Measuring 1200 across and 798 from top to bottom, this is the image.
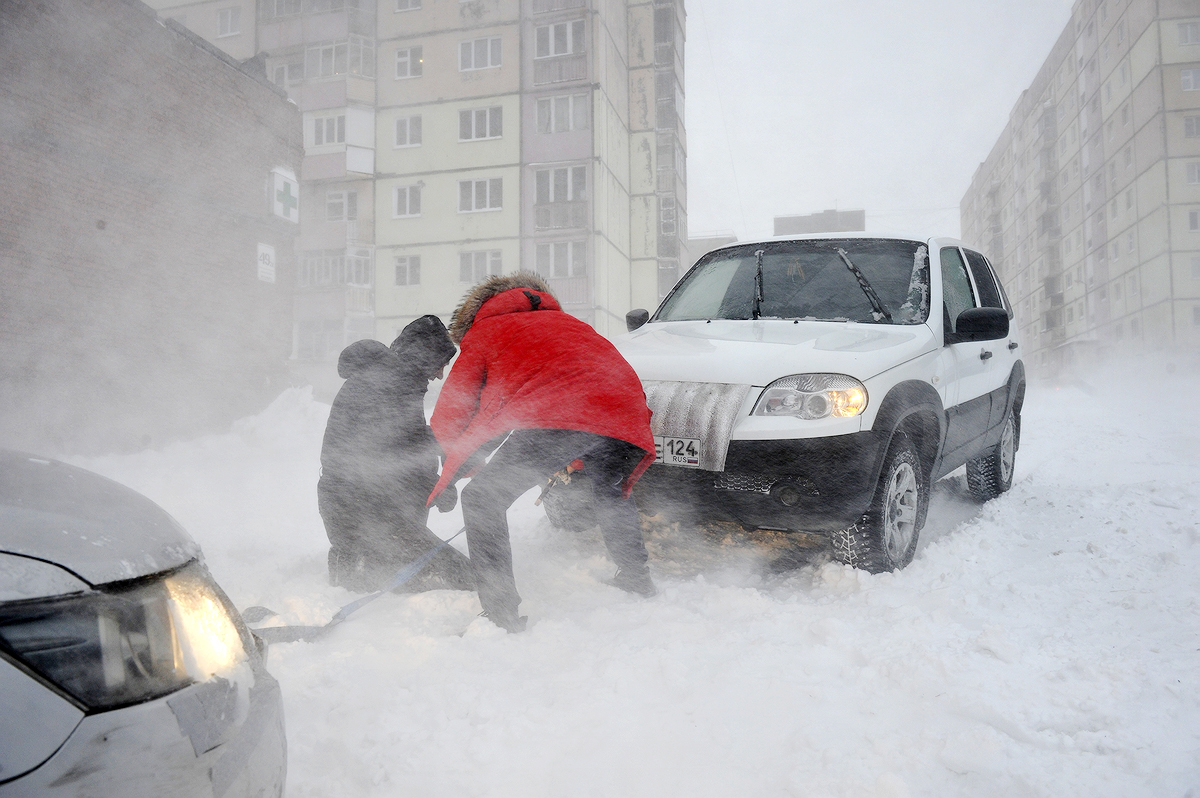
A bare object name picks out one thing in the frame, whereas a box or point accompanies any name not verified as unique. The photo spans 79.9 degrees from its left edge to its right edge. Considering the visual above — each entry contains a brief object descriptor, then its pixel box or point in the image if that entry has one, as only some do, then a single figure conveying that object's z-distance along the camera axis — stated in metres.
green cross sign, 13.21
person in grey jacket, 3.53
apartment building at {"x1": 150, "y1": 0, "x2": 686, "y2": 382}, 24.05
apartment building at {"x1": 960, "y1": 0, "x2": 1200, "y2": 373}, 35.44
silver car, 0.94
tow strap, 2.78
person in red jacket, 3.00
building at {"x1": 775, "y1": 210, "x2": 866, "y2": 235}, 60.33
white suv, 3.36
